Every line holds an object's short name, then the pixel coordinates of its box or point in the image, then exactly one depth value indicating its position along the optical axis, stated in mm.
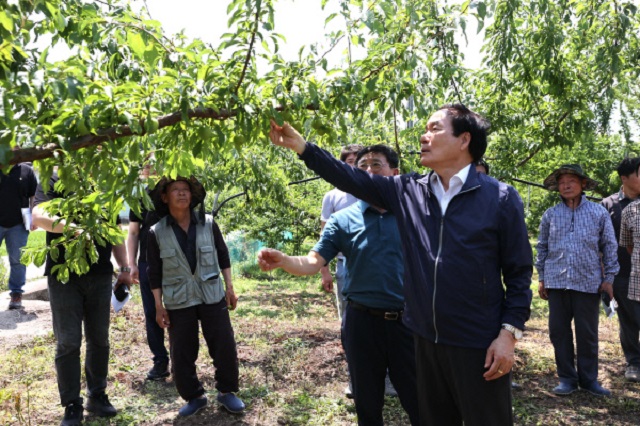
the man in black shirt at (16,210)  7207
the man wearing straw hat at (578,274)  5004
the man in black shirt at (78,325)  4125
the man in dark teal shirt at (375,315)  3363
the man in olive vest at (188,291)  4375
